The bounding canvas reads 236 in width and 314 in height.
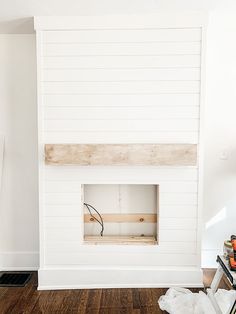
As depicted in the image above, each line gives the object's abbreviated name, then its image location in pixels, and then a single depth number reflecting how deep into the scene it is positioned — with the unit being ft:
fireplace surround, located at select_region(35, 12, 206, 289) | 8.66
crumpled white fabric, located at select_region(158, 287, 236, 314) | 7.61
